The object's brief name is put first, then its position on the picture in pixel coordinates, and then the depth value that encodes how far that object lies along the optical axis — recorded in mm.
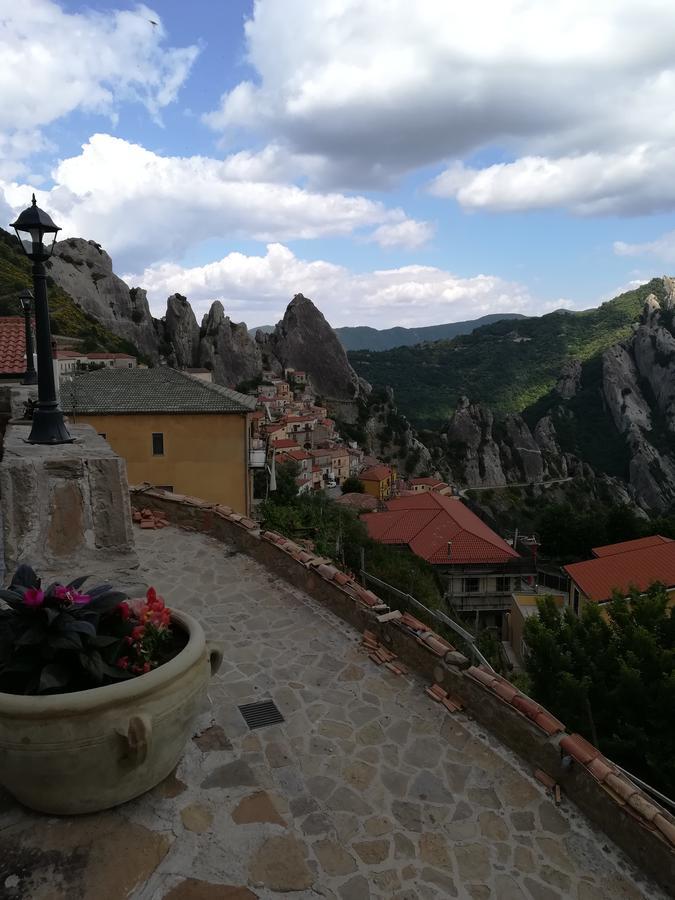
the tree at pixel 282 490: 15055
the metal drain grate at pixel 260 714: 3824
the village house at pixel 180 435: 17266
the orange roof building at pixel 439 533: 31828
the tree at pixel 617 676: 10023
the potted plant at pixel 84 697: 2182
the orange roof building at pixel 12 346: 9539
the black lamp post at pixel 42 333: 4258
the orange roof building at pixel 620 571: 23750
